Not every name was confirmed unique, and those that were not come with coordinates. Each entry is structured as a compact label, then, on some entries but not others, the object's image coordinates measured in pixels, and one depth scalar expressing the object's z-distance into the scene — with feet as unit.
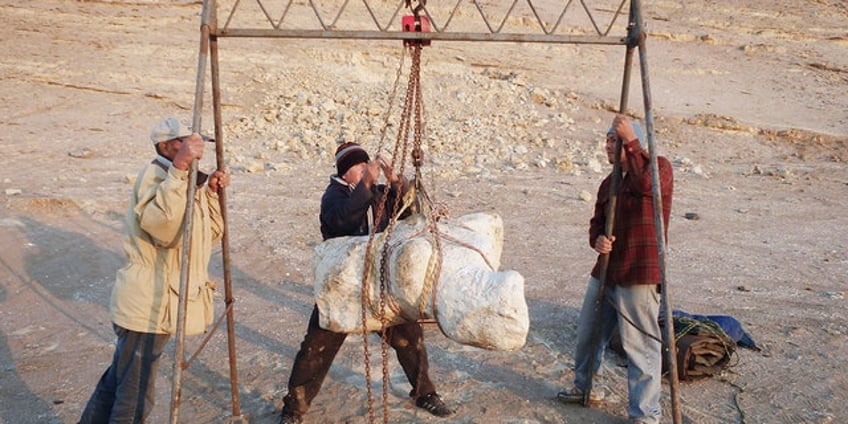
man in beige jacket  11.39
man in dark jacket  13.53
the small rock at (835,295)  23.08
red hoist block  12.27
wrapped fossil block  10.34
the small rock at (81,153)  38.70
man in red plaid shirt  13.92
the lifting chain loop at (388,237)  11.64
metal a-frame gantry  11.57
